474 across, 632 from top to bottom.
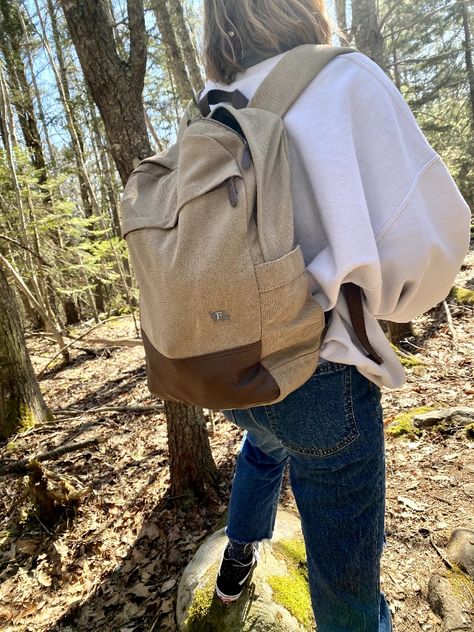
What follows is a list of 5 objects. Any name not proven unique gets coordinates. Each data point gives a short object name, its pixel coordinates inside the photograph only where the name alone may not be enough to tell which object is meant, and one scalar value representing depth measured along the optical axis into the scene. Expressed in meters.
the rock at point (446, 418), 3.00
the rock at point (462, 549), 1.94
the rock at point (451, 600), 1.72
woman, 0.90
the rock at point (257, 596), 1.77
